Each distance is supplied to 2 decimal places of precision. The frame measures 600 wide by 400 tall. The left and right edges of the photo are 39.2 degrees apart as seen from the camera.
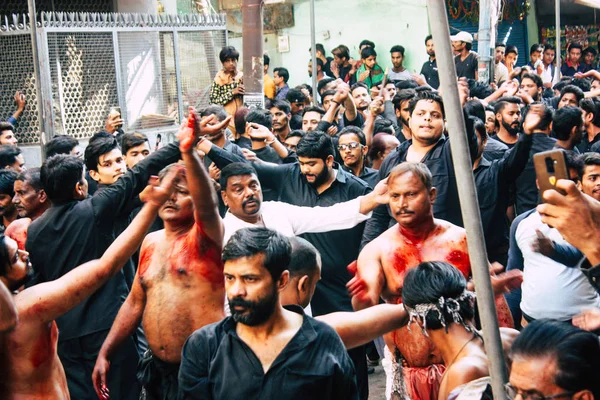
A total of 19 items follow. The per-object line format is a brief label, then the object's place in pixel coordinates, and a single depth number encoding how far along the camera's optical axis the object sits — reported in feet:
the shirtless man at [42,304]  12.68
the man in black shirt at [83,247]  16.75
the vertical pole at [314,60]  34.52
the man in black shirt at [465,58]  44.88
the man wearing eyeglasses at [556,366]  8.78
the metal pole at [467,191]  8.48
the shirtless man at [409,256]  15.11
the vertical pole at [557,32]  45.15
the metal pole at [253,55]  35.73
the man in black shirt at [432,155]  19.12
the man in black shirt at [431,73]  44.75
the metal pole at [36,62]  24.08
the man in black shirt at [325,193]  20.20
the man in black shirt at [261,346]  10.69
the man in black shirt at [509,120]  27.73
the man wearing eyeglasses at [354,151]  24.57
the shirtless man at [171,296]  15.40
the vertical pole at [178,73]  39.27
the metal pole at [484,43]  41.75
